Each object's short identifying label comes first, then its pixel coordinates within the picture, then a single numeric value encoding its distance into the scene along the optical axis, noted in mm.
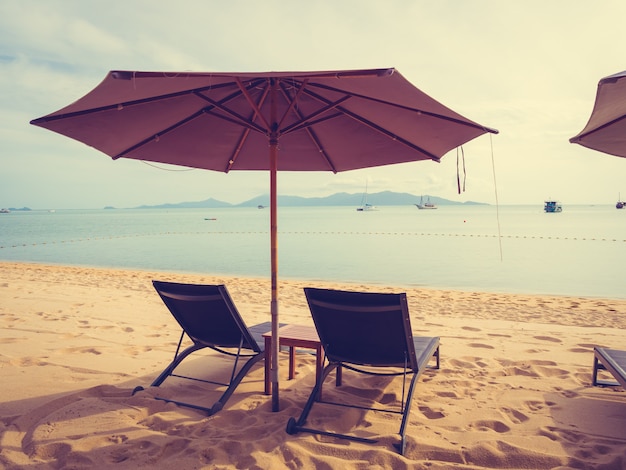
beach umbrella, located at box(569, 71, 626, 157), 2931
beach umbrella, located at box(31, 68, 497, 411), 2465
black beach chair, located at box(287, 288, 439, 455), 2754
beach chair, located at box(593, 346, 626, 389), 2969
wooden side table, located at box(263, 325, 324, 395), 3314
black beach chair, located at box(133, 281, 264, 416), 3166
